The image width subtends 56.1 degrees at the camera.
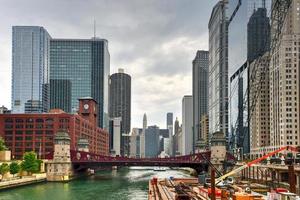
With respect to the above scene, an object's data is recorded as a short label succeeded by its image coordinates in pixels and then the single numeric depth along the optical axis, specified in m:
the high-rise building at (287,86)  103.82
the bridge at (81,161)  95.78
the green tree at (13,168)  77.92
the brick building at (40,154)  112.82
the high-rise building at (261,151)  112.53
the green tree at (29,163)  84.48
